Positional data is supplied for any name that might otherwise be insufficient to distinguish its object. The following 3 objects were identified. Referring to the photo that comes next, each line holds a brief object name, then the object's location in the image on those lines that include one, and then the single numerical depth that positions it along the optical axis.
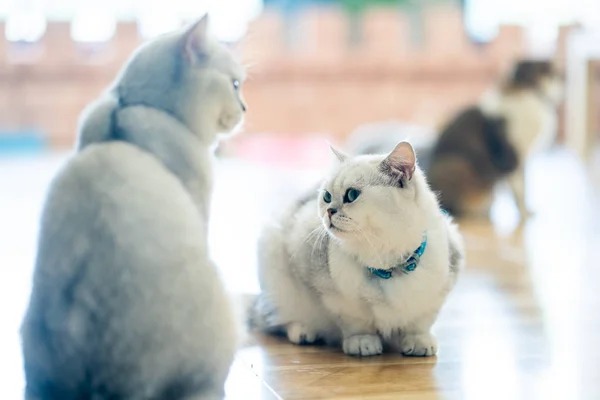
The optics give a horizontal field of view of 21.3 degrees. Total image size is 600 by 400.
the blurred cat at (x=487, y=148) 3.31
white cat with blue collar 1.70
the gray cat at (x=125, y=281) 1.50
